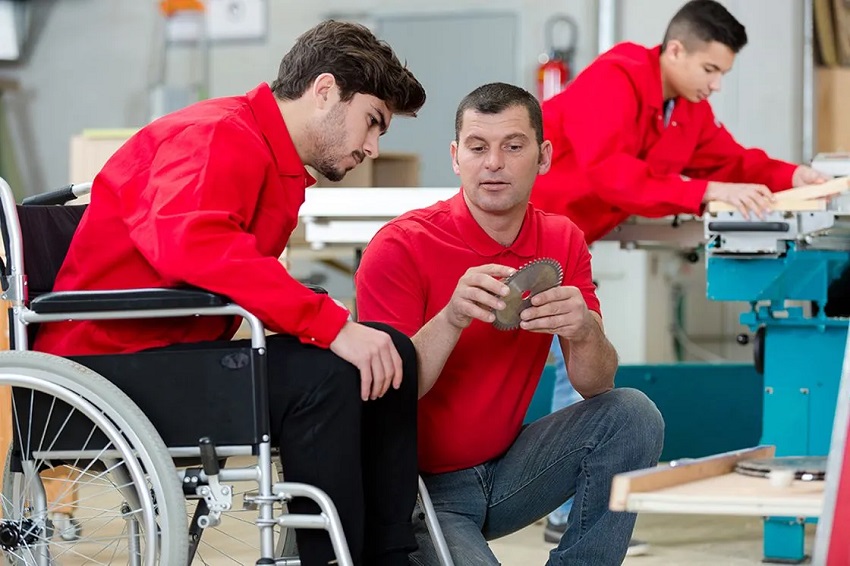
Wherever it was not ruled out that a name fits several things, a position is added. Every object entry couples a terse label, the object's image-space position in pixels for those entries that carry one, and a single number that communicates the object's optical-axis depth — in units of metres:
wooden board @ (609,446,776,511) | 2.29
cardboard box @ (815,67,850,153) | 10.19
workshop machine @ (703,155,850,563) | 5.35
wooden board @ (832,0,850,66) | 10.26
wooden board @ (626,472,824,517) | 2.26
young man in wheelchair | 2.99
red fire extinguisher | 10.43
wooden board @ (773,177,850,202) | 4.73
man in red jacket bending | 5.48
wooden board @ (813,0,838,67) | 10.16
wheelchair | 2.97
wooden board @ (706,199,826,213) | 4.78
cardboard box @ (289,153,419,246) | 8.79
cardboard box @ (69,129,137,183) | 8.08
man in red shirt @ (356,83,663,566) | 3.60
